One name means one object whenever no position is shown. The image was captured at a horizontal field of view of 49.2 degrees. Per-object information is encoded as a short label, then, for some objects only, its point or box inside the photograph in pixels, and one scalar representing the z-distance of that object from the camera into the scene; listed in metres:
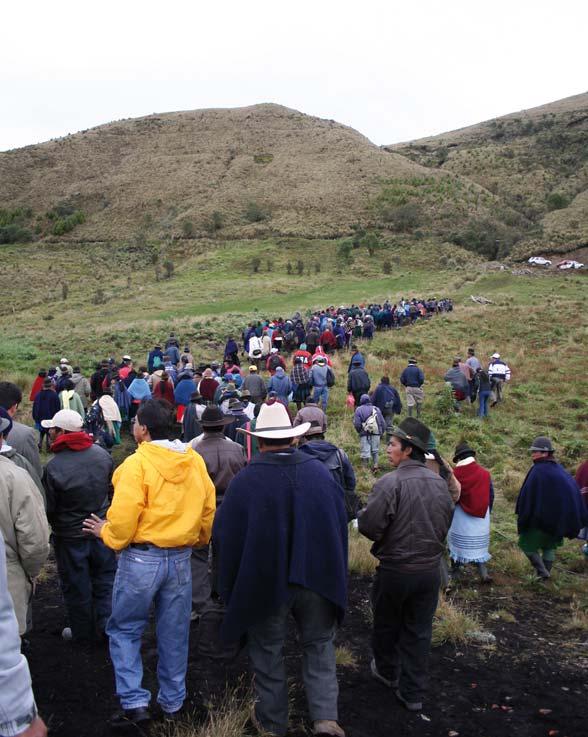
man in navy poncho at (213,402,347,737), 3.96
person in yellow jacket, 4.18
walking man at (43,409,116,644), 5.30
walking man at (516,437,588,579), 7.33
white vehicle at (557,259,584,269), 45.22
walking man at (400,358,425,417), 15.97
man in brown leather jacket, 4.67
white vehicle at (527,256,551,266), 47.38
